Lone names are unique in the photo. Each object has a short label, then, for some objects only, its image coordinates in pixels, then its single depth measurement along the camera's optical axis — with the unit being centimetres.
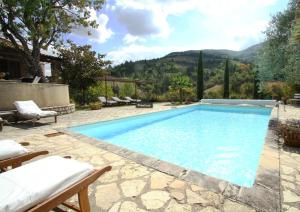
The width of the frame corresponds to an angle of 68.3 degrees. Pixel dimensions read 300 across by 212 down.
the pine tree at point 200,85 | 2356
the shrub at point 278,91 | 1641
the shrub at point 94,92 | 1661
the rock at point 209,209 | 258
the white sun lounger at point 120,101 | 1618
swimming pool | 569
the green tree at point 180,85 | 1909
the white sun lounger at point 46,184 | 185
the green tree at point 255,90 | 2009
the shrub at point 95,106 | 1345
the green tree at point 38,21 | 1145
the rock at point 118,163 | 407
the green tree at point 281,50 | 848
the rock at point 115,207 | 261
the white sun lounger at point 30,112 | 793
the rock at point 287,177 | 342
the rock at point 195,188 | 308
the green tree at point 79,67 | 1518
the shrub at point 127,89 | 2022
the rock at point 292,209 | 257
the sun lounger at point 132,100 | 1695
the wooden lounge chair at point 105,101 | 1530
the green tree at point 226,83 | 2330
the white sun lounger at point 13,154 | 292
